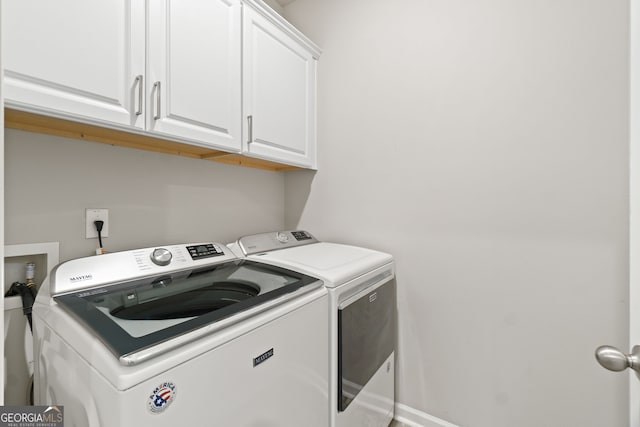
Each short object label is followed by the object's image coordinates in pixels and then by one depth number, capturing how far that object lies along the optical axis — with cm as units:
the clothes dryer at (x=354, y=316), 121
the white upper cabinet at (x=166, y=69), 85
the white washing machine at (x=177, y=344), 64
